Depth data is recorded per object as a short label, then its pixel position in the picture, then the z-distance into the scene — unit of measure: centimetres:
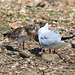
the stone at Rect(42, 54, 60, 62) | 1294
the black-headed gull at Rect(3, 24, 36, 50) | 1480
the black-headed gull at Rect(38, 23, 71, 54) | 1333
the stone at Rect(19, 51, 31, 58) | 1334
